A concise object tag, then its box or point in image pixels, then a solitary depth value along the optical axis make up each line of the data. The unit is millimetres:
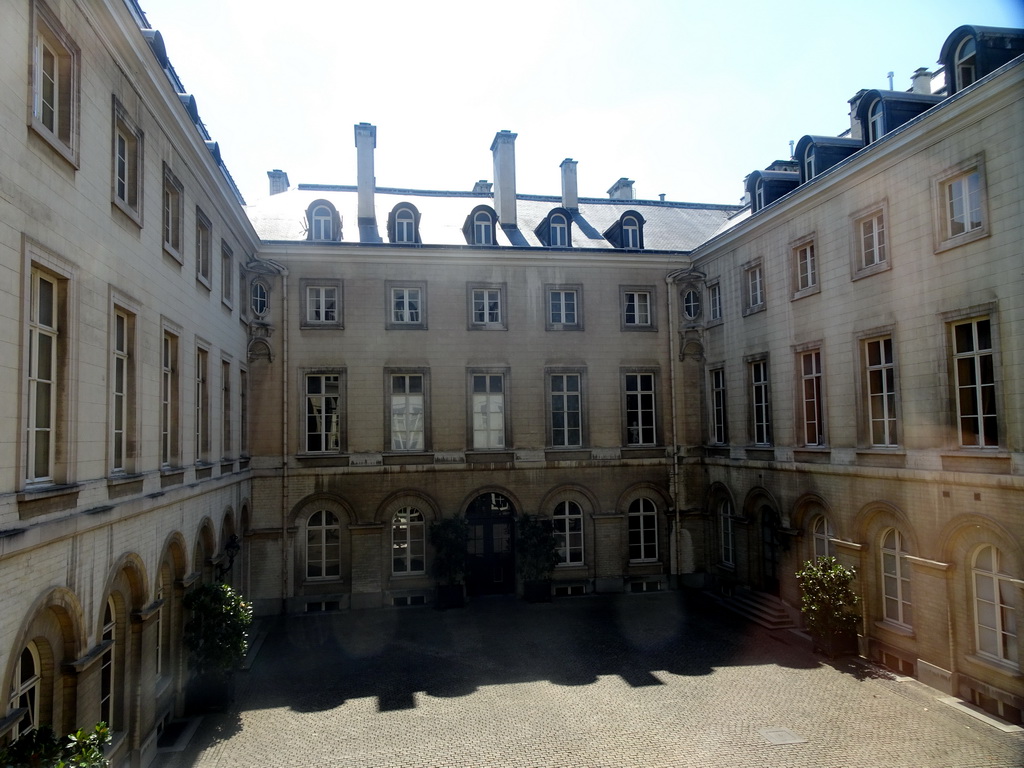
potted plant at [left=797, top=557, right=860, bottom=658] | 16531
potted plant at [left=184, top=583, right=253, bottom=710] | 13891
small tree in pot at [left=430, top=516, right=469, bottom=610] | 21906
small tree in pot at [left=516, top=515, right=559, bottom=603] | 22609
